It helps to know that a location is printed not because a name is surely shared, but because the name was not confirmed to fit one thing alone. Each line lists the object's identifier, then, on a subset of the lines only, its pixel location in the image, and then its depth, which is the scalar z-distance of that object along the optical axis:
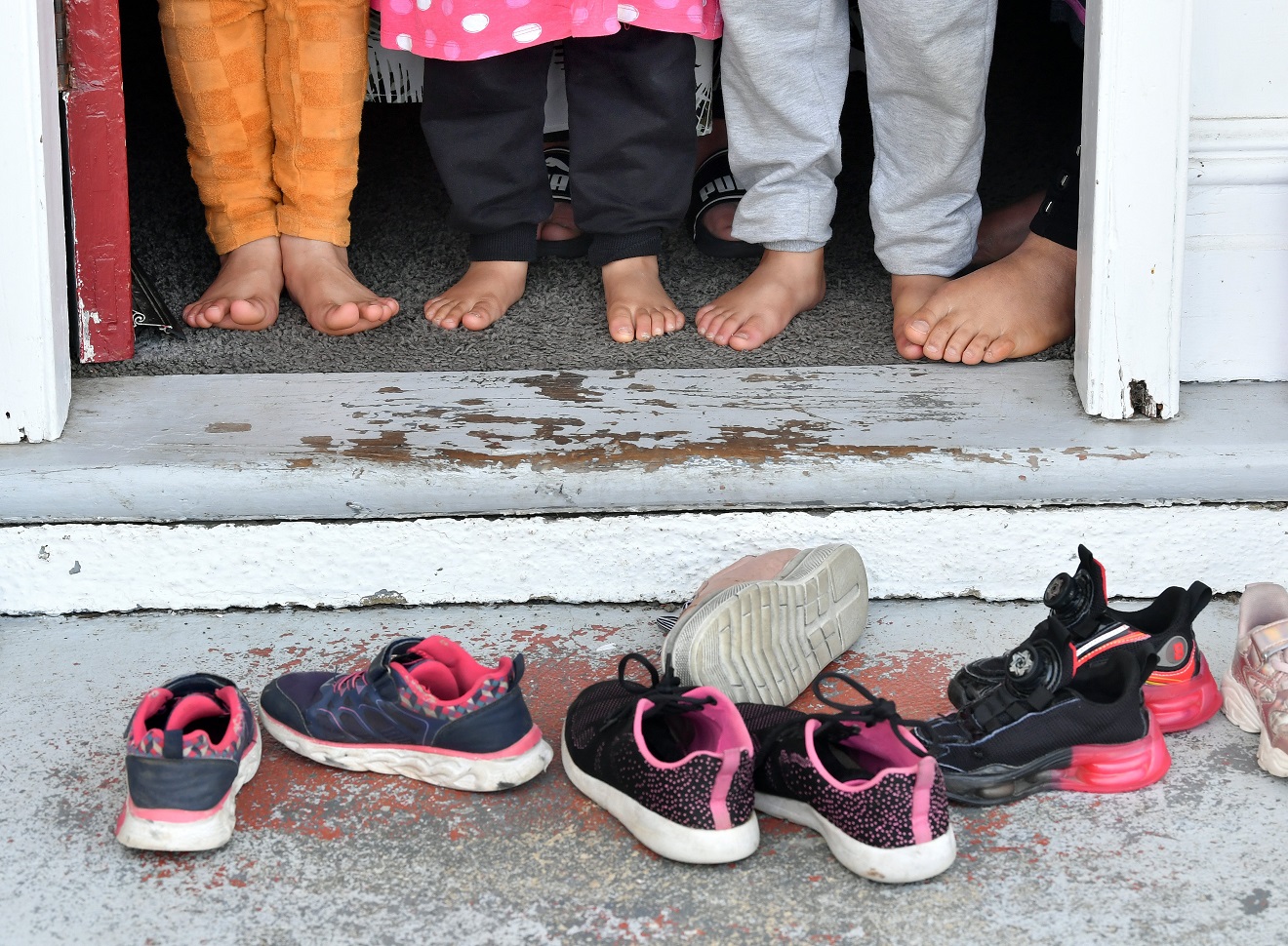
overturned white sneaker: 2.72
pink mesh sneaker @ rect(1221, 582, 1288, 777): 2.68
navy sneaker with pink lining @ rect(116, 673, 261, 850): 2.61
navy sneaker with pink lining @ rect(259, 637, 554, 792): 2.67
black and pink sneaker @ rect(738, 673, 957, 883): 2.59
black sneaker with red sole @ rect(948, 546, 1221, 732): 2.71
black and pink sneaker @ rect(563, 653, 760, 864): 2.60
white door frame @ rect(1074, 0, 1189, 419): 2.86
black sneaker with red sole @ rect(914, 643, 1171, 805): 2.66
